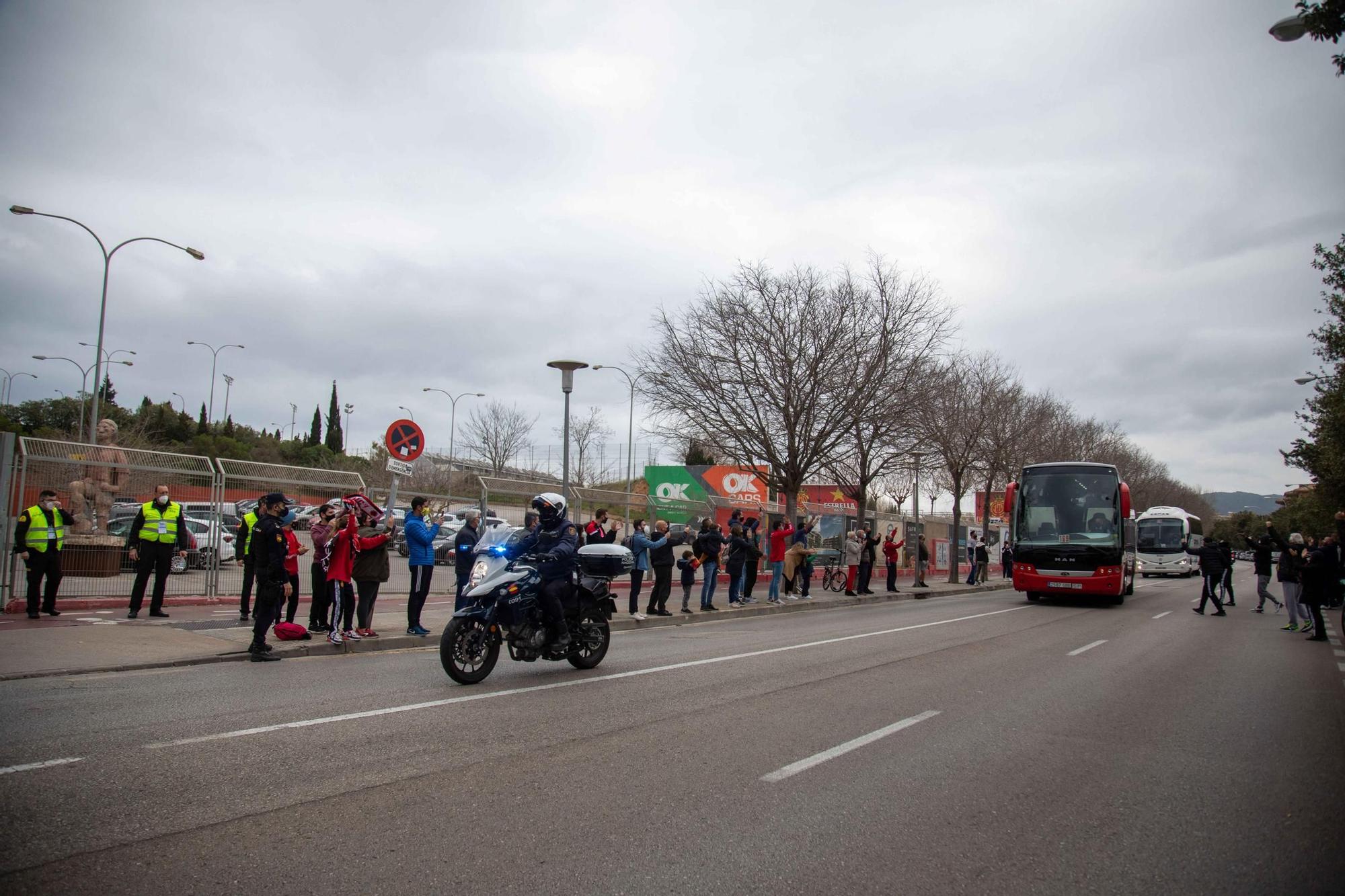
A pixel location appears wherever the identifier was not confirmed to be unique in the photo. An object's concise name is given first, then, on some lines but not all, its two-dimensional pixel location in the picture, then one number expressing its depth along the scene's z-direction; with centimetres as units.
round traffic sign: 1284
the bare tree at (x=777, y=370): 2778
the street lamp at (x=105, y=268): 2381
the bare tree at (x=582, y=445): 6419
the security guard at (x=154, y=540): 1191
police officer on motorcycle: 848
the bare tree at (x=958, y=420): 3309
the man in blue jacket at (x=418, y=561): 1195
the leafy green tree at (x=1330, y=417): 2241
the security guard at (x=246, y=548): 1259
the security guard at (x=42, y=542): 1156
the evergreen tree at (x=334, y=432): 8962
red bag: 1059
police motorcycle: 813
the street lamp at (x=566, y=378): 1778
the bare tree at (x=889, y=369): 2788
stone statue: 1308
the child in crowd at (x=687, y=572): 1773
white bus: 4466
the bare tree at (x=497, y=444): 6122
